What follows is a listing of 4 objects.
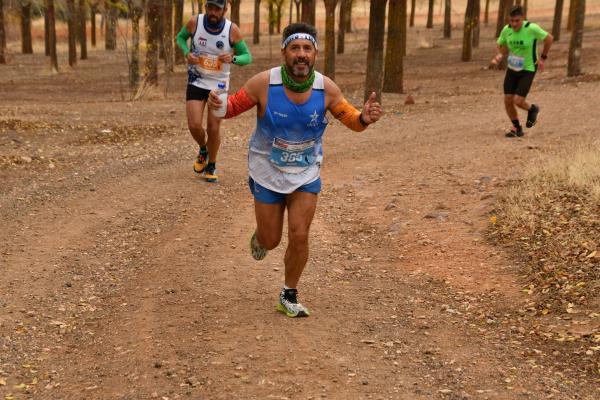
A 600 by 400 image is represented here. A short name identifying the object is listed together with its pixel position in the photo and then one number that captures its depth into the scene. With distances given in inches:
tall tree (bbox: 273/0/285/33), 1497.3
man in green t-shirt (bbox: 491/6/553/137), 522.0
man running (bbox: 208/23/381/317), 225.9
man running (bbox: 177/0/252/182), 393.7
